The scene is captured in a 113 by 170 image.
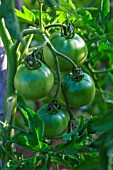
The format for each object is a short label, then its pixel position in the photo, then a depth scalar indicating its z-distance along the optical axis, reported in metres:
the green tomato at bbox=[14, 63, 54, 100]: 0.89
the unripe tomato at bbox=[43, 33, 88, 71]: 0.93
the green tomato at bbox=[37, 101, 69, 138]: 0.94
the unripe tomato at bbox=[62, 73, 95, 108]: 0.96
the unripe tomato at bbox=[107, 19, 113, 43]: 1.03
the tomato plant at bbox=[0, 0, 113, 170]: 0.85
